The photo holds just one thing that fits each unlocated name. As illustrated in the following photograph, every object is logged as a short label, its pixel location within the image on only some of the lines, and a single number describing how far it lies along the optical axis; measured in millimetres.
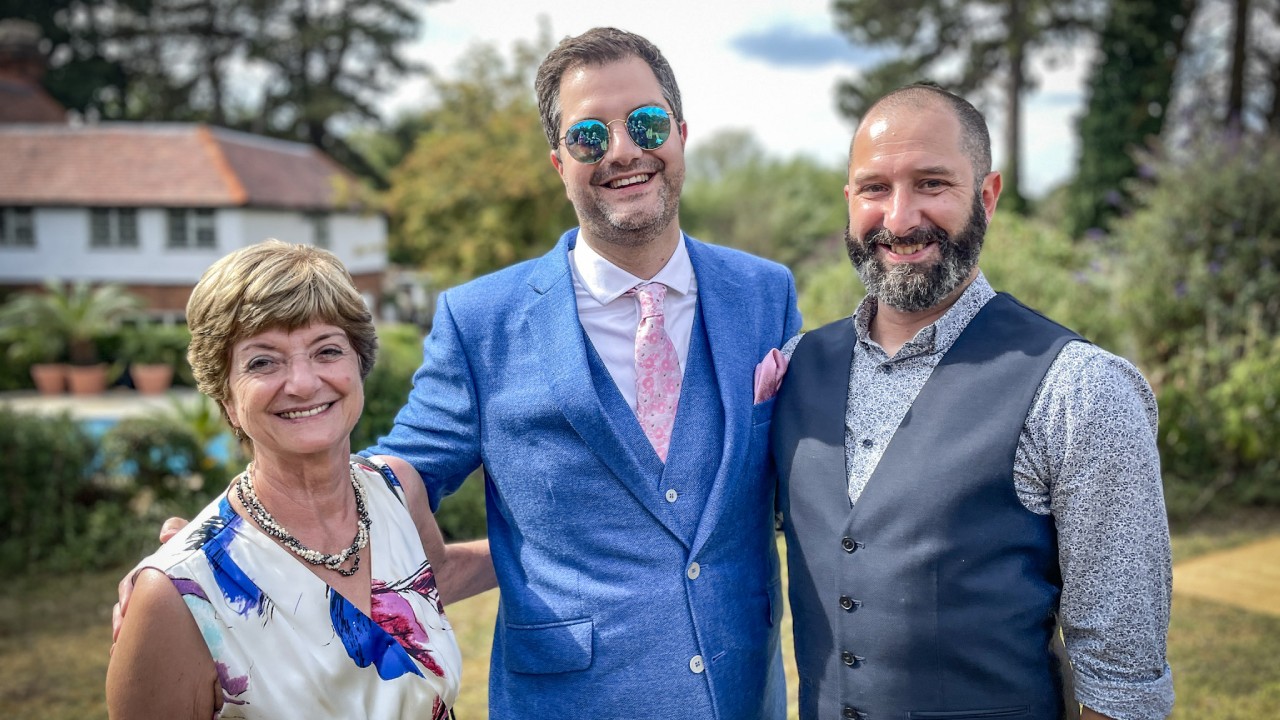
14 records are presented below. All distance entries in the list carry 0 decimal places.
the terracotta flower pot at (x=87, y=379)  18906
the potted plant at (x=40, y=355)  18922
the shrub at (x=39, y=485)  7156
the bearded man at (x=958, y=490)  1881
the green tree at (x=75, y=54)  31969
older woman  1796
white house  24391
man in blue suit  2238
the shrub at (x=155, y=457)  7344
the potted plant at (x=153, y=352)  19391
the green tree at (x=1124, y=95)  22016
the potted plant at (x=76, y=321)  18938
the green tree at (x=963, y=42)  24531
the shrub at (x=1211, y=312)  7691
